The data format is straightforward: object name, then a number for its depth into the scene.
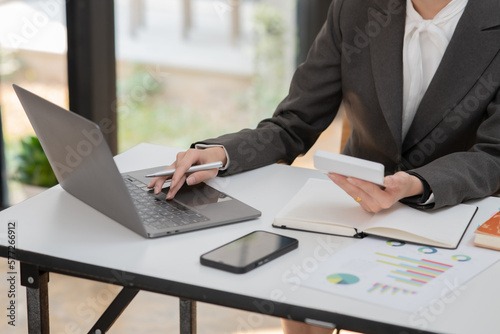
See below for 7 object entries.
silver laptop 1.83
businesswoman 2.19
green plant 3.52
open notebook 1.90
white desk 1.68
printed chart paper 1.72
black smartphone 1.79
